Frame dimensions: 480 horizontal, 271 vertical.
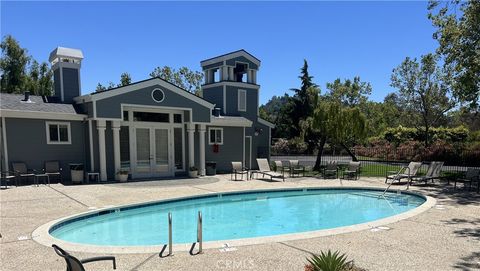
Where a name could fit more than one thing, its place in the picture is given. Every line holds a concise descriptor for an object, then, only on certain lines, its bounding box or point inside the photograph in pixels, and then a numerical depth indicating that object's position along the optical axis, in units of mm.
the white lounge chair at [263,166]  17969
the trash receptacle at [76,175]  14523
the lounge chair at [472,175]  13001
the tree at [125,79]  42500
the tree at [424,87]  25738
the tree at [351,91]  44969
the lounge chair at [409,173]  14648
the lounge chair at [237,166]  17250
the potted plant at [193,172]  17484
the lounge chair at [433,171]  14623
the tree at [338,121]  19109
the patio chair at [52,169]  14383
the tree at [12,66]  32375
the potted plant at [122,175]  15359
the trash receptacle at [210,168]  18812
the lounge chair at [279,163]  18306
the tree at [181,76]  42719
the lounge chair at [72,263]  3547
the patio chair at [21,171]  13653
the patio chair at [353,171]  17181
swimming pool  8383
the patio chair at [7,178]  13094
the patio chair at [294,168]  18359
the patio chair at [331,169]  17859
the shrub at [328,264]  3967
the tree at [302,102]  43125
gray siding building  14406
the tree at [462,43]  12398
